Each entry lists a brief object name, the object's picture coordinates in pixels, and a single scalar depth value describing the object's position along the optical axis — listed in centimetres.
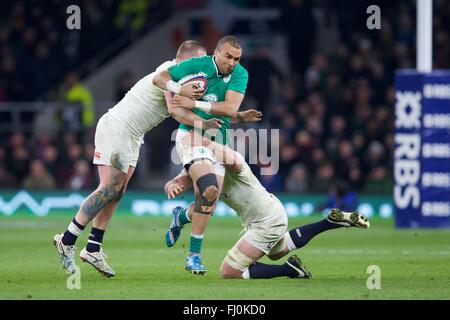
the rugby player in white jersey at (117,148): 1116
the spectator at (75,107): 2425
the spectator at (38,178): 2307
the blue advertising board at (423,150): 1866
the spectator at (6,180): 2338
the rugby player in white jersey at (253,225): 1106
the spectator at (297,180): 2253
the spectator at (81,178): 2305
